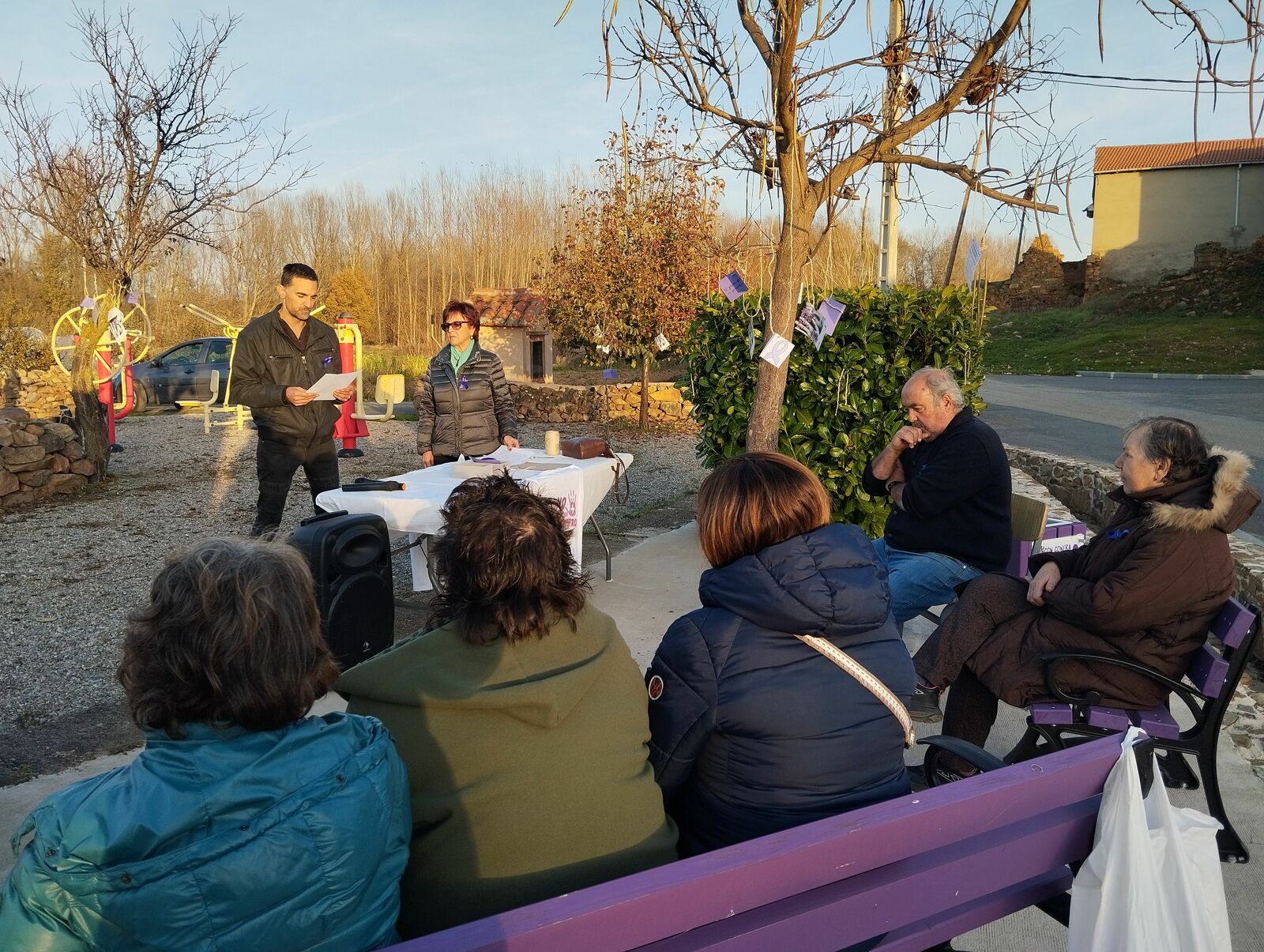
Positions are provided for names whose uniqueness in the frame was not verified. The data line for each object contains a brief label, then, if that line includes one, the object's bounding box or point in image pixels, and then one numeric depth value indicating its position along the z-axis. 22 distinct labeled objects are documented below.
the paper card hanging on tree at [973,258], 6.55
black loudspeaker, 3.78
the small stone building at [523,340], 19.64
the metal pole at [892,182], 5.05
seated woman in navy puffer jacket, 1.94
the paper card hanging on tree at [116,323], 9.84
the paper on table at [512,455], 5.91
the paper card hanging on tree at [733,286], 6.40
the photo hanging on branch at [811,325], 6.48
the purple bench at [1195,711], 2.85
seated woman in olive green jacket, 1.67
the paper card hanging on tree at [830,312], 6.21
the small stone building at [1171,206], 37.41
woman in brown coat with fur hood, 2.93
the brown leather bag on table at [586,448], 6.01
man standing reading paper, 5.64
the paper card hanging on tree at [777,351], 5.79
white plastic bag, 1.74
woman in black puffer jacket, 5.91
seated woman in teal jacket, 1.30
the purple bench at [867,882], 1.35
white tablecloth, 4.66
